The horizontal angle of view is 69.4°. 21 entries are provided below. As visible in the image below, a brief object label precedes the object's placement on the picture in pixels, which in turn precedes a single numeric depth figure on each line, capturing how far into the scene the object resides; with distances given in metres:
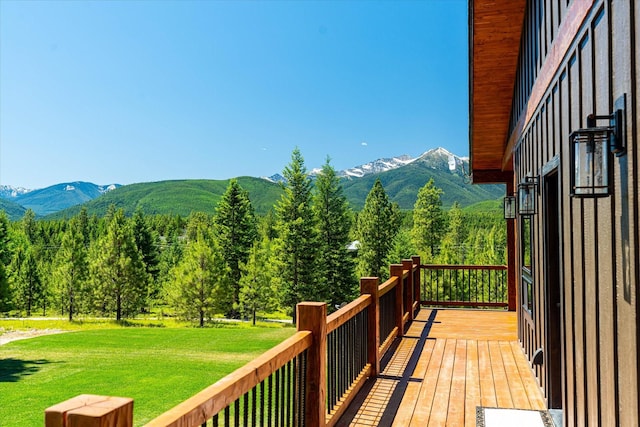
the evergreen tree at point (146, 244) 42.94
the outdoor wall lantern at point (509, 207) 7.16
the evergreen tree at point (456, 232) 47.81
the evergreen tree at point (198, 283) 34.09
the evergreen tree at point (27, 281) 41.19
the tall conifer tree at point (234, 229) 39.00
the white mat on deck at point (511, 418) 4.07
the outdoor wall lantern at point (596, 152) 2.06
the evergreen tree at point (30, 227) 66.81
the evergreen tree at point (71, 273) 36.41
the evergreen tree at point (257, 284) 35.59
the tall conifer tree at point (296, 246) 33.91
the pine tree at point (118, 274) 35.69
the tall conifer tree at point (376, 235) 37.53
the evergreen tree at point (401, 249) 35.41
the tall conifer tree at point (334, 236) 36.06
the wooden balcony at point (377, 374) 1.90
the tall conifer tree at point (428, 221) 41.72
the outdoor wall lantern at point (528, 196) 4.86
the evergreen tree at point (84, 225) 70.19
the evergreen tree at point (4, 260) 29.53
